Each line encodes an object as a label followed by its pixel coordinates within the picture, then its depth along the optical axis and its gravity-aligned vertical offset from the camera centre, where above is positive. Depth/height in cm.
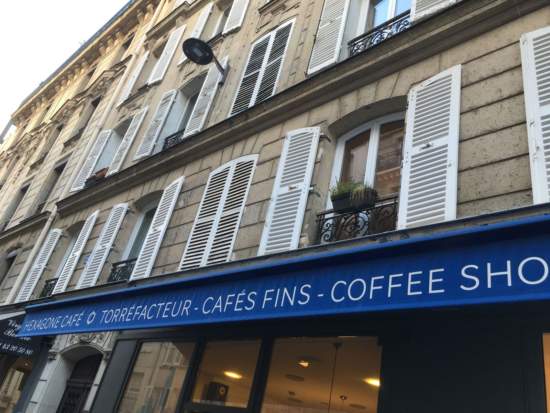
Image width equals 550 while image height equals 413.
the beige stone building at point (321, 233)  291 +212
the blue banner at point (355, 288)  248 +116
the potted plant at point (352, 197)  433 +239
